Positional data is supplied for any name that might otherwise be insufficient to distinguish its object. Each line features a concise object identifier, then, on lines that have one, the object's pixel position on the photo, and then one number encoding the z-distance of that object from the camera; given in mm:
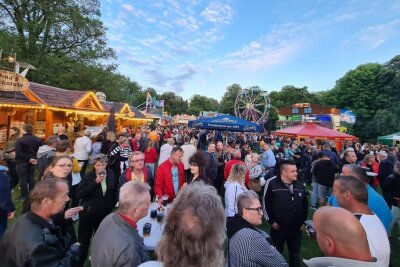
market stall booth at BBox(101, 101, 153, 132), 21309
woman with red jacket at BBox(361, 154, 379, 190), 7711
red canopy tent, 9230
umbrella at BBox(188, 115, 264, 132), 10336
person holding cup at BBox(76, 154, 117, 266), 3438
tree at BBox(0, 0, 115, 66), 19500
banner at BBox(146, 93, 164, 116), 34534
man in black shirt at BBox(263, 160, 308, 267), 3430
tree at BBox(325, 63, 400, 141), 32403
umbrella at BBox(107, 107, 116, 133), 11695
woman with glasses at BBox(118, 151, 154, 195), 4027
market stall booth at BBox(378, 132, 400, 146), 22405
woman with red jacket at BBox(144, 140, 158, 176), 7516
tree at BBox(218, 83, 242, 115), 60428
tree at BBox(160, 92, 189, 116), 69875
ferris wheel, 27591
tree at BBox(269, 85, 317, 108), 58312
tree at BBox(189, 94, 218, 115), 75000
